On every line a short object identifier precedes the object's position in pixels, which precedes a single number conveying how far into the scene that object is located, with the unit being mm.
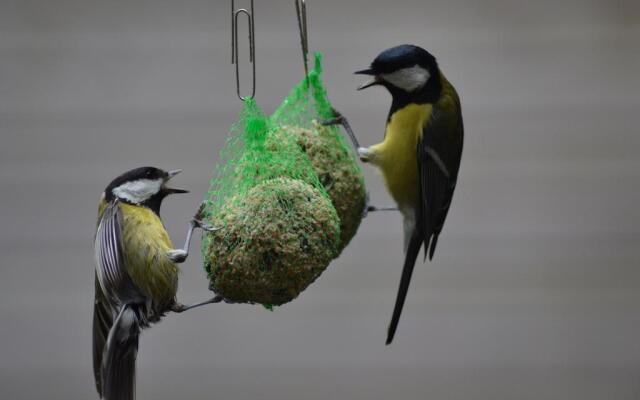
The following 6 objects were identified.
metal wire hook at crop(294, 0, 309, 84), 5480
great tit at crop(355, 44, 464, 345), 6098
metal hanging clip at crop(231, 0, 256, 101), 5215
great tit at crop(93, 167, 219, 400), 5684
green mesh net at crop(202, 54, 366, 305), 5047
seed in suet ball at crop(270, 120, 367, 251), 5715
